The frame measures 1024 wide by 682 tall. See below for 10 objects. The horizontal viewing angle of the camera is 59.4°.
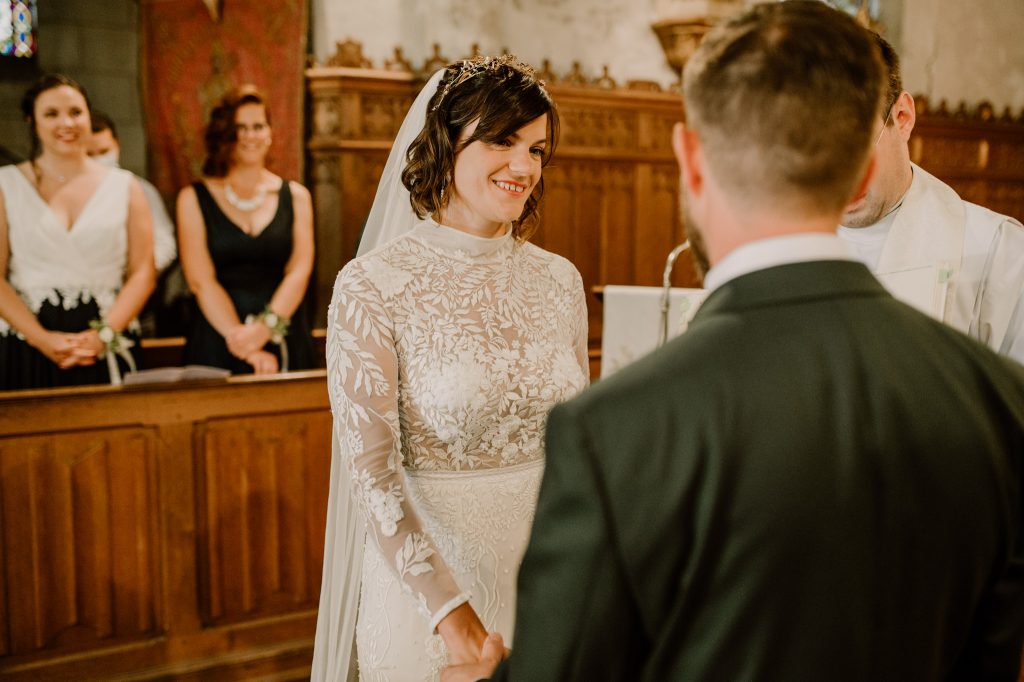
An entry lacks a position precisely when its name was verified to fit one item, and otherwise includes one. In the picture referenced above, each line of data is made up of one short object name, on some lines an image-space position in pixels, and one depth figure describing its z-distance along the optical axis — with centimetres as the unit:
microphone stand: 310
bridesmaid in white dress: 417
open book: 346
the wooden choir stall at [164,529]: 330
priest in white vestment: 204
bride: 187
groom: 84
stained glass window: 679
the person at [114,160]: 538
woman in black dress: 464
